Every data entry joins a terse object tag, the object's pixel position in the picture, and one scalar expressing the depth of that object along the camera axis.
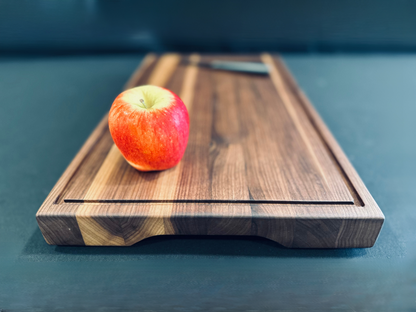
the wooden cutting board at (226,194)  0.42
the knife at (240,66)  0.95
